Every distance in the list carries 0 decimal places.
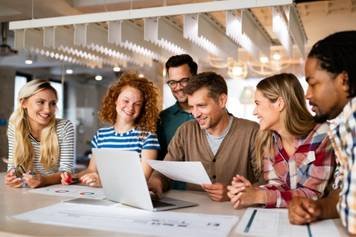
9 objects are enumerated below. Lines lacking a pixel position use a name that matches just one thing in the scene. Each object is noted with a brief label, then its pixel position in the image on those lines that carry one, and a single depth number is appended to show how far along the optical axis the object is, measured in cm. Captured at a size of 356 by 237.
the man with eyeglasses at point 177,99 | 206
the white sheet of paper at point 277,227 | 100
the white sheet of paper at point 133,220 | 101
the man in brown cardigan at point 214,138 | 166
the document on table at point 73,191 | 149
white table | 100
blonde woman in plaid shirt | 126
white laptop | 121
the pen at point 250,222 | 103
